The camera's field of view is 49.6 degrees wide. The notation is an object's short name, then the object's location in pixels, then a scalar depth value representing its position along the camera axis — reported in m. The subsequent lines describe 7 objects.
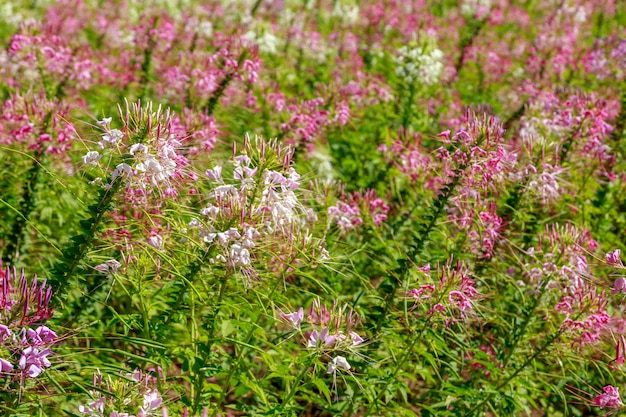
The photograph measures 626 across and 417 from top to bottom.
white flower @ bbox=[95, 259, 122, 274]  2.69
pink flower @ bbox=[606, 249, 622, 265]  2.62
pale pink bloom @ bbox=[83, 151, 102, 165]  2.44
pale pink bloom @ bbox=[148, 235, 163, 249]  2.86
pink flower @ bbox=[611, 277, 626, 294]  2.61
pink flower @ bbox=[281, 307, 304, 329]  2.56
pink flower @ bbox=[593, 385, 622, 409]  2.70
